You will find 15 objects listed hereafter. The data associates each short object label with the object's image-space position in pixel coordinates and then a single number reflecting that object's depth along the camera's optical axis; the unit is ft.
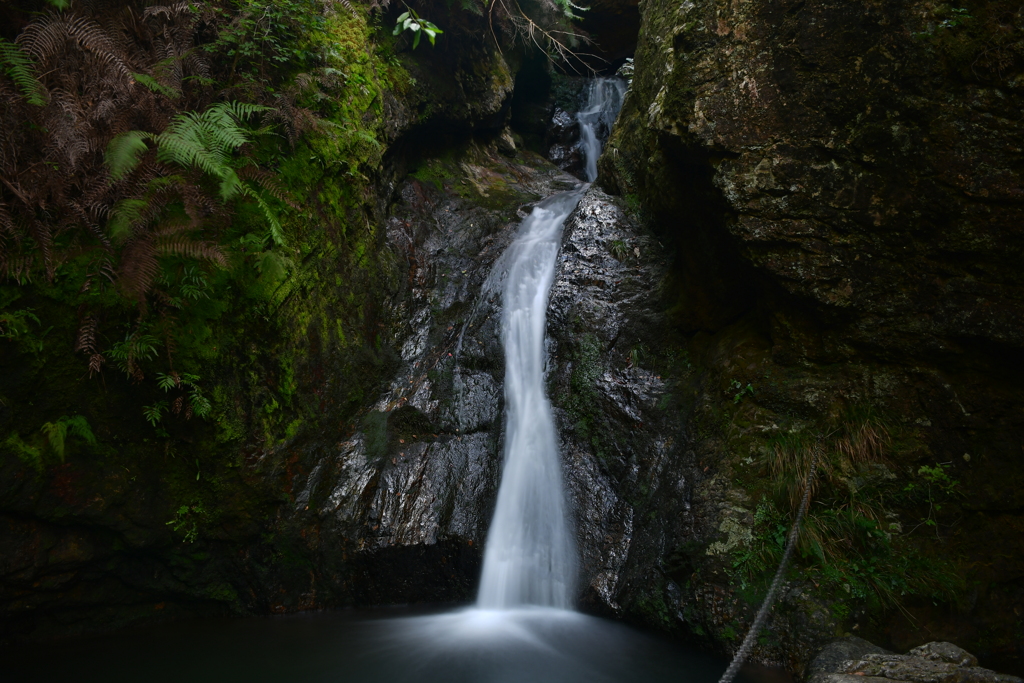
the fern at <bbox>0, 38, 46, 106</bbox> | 12.05
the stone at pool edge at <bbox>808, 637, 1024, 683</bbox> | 8.18
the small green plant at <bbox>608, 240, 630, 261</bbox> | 19.77
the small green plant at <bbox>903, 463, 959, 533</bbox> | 11.61
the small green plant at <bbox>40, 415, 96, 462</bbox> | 12.27
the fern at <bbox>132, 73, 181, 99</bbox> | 13.03
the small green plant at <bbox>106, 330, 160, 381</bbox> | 13.02
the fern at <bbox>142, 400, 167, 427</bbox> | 13.57
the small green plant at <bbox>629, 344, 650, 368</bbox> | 17.20
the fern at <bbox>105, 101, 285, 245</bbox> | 11.21
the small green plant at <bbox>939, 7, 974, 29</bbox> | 11.45
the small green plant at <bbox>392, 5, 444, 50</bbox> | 14.57
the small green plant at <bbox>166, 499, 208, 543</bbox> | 14.26
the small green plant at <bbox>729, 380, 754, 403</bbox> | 14.32
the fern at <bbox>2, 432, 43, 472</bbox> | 12.13
